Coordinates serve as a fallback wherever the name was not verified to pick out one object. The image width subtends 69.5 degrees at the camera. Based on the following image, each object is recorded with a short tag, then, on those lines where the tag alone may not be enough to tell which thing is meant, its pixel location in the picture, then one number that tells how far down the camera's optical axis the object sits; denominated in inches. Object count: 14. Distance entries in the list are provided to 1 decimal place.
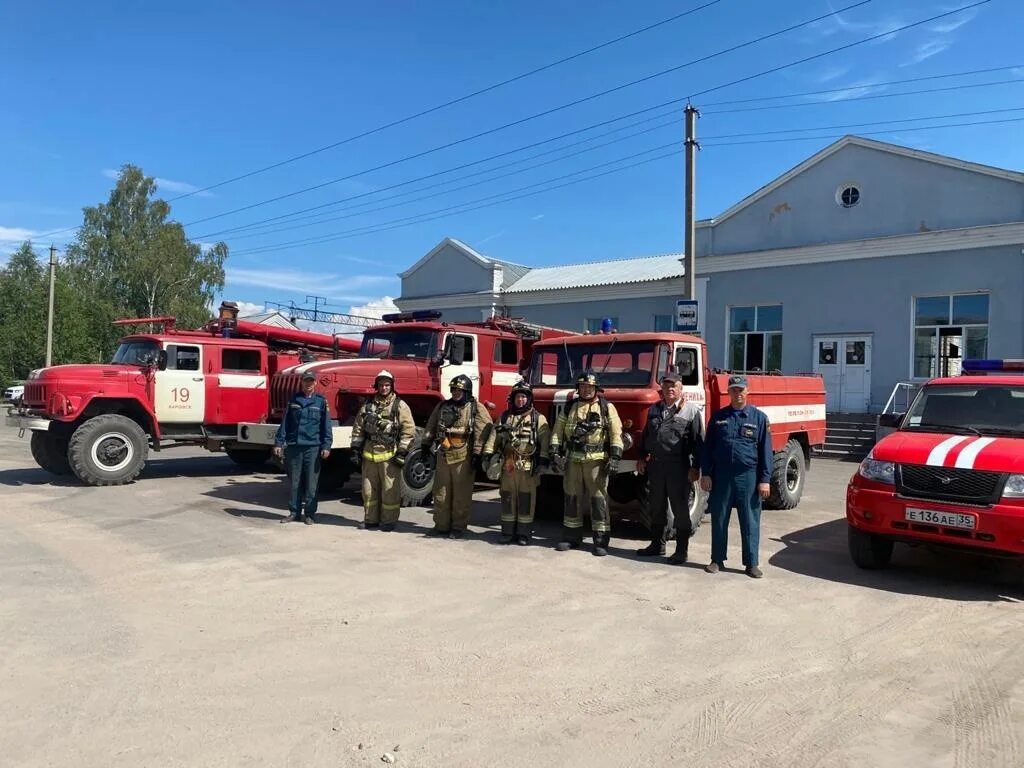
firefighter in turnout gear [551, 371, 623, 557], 277.1
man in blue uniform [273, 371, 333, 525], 330.3
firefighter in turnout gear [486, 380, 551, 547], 290.7
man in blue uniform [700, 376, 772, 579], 247.9
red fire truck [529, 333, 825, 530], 302.2
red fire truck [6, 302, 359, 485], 415.2
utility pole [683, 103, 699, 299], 585.0
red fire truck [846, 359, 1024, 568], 219.9
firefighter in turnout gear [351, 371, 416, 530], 315.9
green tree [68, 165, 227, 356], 1654.8
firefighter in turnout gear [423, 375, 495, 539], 301.6
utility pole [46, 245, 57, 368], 1346.0
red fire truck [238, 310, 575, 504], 375.9
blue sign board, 530.5
